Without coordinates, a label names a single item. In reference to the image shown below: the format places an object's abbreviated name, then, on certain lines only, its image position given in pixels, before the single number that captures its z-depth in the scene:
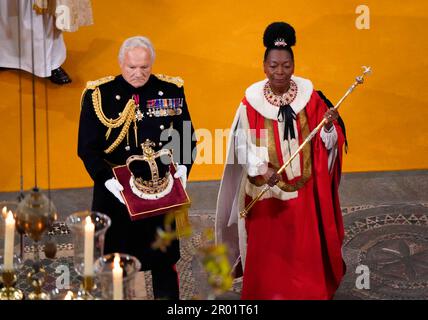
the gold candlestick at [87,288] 10.57
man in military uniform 15.57
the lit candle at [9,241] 10.72
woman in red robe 16.03
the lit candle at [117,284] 9.77
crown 15.61
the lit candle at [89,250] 10.40
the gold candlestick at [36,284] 10.87
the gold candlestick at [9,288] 10.90
